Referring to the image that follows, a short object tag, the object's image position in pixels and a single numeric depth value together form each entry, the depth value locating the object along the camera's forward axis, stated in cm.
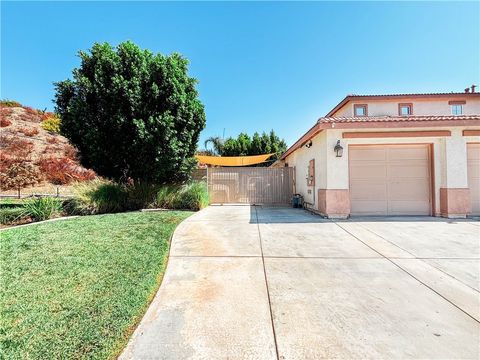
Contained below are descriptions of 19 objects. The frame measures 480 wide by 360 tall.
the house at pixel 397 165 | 836
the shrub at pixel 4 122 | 2170
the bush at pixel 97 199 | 889
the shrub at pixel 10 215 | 720
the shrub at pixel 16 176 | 1428
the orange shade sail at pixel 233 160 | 1847
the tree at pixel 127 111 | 877
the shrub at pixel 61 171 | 1642
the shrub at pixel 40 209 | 759
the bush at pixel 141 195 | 1007
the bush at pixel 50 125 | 2353
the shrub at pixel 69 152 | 1977
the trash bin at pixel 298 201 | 1211
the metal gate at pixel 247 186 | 1313
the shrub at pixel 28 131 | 2164
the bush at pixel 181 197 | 1032
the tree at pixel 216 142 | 3306
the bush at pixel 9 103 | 2628
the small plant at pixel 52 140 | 2167
